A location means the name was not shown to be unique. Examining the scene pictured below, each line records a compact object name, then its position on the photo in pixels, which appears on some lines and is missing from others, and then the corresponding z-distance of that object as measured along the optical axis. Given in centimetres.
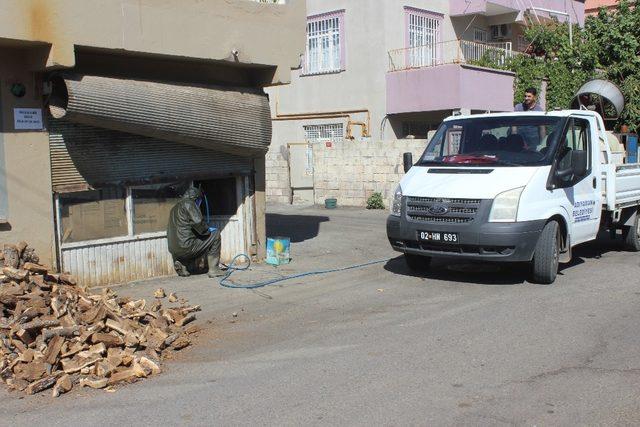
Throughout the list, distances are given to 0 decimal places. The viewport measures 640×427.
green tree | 1777
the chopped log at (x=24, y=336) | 644
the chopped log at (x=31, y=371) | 593
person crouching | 999
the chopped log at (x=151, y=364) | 621
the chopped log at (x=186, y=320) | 757
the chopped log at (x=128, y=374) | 595
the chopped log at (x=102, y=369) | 599
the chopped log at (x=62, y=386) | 572
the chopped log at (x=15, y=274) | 759
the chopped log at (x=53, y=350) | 611
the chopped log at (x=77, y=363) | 603
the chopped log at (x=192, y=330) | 741
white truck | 879
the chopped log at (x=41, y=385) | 578
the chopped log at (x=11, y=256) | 804
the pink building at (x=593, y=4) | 3833
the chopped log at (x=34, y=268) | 804
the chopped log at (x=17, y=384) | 586
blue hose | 961
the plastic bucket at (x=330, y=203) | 2050
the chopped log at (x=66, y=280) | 846
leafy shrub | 1984
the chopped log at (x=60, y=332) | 638
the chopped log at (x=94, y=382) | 584
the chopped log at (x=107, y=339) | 646
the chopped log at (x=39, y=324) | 652
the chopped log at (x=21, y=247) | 836
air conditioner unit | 2682
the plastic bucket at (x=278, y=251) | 1116
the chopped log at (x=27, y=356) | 614
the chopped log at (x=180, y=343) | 687
